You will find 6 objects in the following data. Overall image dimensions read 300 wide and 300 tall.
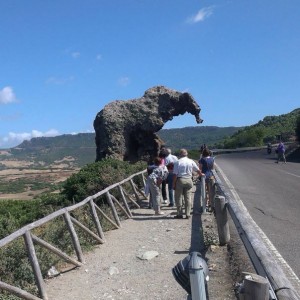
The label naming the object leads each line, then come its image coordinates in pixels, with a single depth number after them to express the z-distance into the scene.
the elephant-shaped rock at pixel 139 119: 18.01
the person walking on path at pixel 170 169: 10.50
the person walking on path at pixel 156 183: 9.65
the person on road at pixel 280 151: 26.68
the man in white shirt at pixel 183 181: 8.90
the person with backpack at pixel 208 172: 9.33
